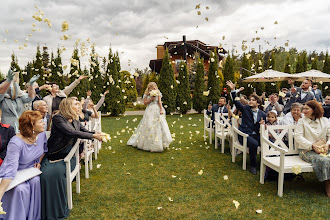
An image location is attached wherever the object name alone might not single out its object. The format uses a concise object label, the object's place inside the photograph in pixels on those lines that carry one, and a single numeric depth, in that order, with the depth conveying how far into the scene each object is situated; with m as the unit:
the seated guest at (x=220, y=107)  8.00
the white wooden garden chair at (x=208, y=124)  8.23
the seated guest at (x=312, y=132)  4.23
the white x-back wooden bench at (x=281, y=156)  4.09
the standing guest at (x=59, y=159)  3.17
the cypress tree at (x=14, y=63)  18.08
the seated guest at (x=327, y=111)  6.46
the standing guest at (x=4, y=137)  3.27
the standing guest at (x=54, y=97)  5.91
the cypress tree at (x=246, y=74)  19.86
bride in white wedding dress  7.17
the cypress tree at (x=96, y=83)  19.14
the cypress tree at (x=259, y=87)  20.09
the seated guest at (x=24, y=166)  2.84
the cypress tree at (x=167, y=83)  18.72
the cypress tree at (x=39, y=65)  18.12
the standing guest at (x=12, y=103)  4.94
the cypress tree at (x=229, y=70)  19.55
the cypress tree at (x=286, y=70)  20.99
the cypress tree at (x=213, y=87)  19.45
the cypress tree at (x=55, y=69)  18.20
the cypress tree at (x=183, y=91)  19.36
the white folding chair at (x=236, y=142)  5.52
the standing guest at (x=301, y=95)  7.51
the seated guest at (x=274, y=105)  7.82
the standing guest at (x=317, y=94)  8.92
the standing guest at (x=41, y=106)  4.72
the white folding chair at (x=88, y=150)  5.06
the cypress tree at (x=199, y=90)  19.44
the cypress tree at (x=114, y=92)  18.64
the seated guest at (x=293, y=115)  5.37
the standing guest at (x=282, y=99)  9.80
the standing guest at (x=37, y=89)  5.93
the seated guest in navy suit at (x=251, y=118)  5.57
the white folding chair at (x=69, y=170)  3.49
